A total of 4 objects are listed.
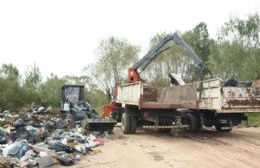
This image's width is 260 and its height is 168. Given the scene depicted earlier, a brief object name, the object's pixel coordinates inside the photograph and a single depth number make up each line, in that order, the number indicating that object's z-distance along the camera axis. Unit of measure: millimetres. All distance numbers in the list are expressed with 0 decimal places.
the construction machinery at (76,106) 9499
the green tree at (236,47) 24196
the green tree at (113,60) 27368
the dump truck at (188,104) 8205
